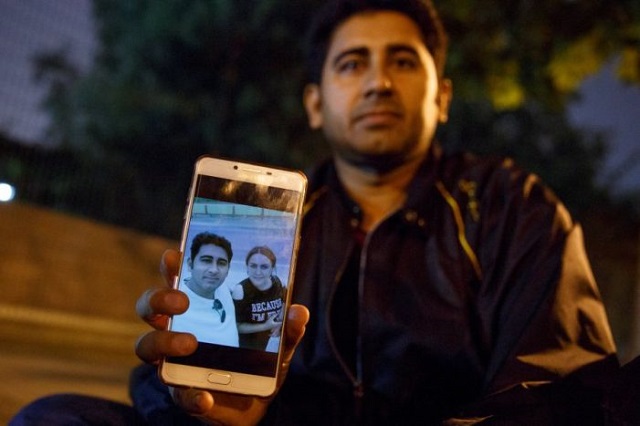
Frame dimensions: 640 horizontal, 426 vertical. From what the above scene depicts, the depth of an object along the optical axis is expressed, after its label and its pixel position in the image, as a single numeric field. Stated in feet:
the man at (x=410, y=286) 1.78
